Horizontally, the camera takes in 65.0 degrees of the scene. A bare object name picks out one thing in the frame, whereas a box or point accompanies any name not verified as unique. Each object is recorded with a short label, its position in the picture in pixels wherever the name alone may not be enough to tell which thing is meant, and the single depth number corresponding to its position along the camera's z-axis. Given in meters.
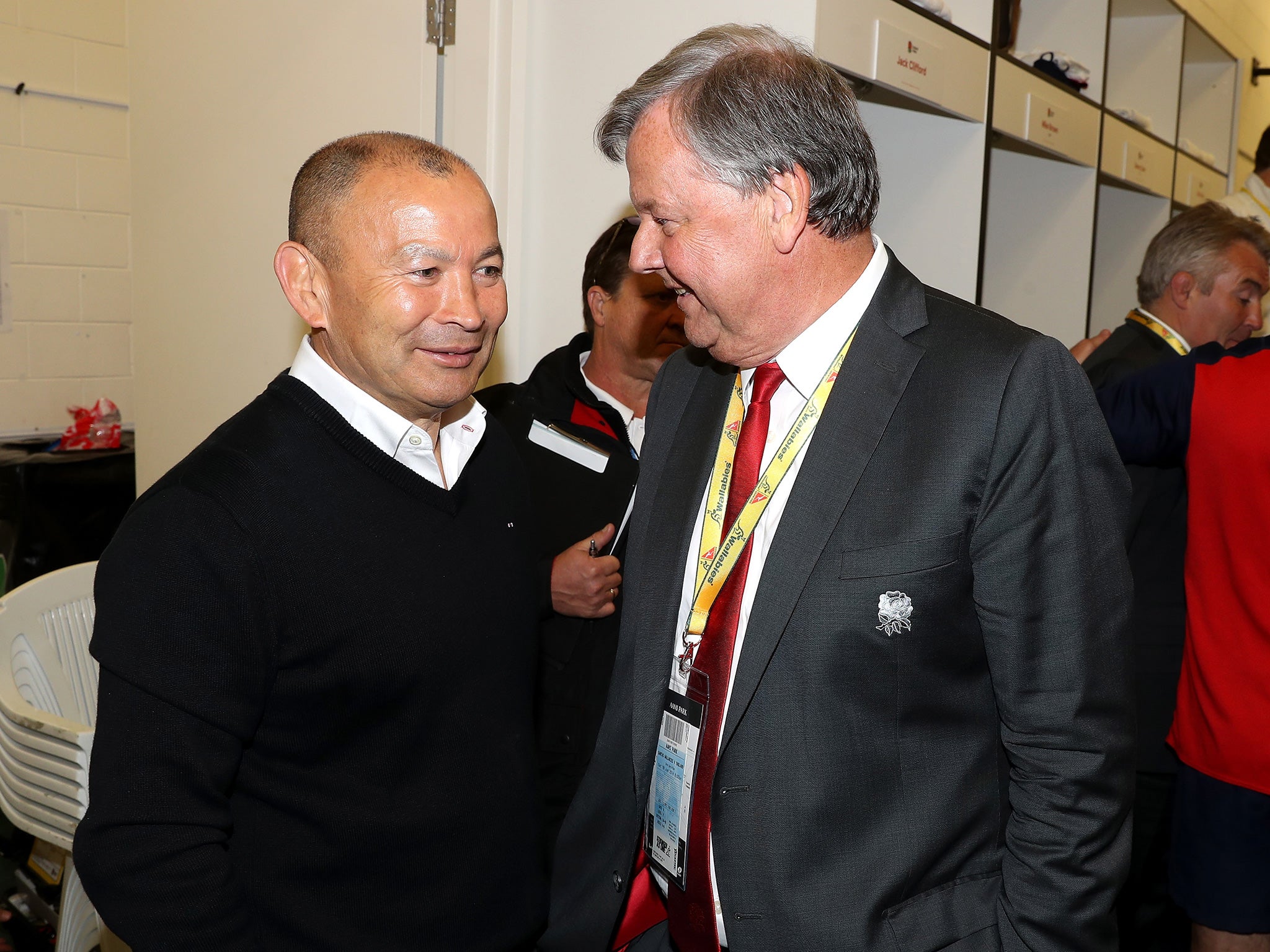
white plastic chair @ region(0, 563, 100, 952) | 1.78
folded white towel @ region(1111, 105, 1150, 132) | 3.68
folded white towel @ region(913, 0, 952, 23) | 2.36
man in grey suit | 1.07
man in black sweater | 1.01
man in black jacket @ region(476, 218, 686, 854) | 1.93
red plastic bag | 4.24
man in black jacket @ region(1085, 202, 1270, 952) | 2.35
